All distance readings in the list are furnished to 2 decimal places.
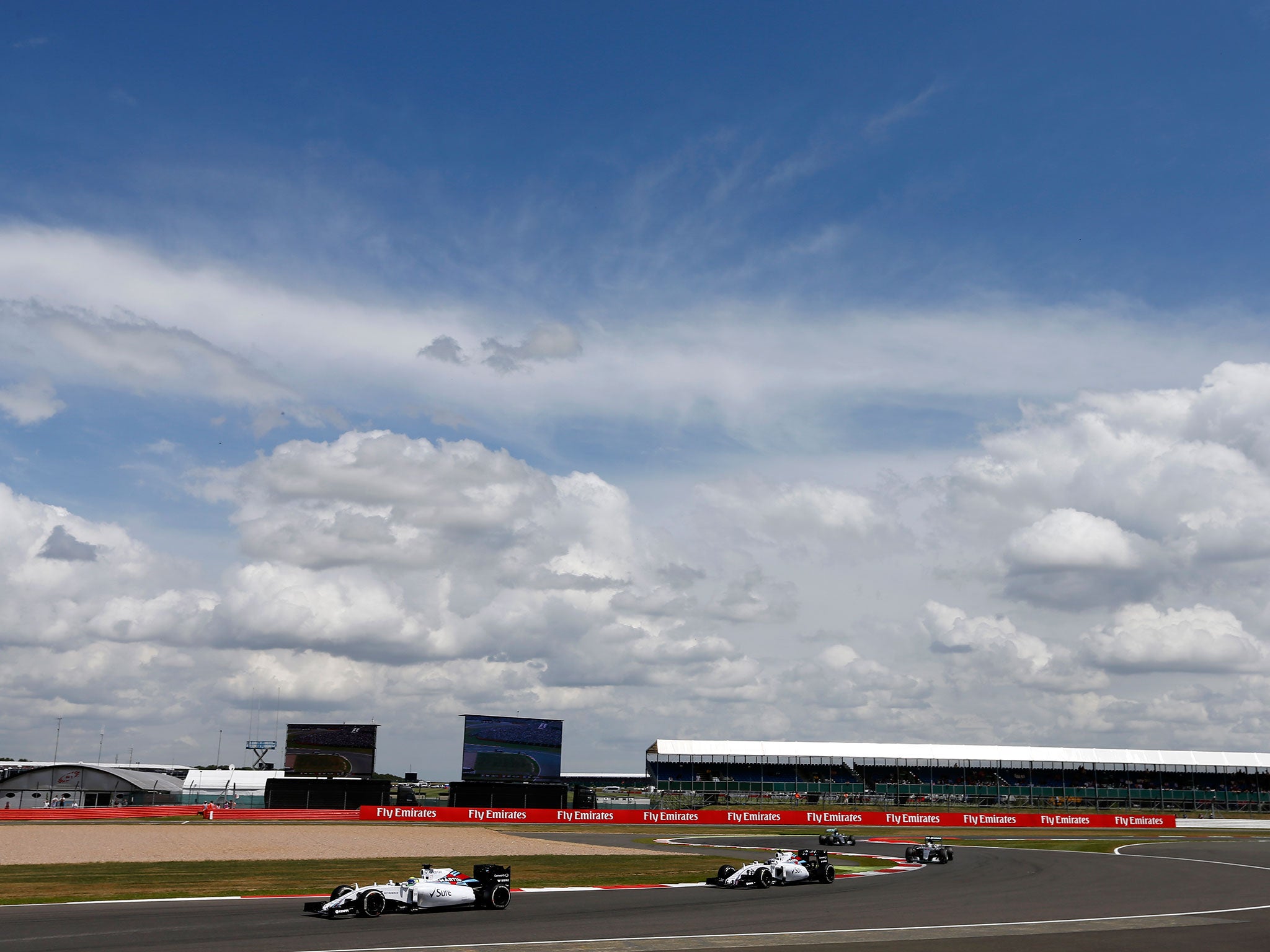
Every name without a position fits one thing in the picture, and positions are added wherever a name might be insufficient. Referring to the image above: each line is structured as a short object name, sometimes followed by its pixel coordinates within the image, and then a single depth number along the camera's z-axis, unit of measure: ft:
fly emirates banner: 257.75
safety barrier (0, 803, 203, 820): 238.07
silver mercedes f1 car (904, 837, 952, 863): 148.97
